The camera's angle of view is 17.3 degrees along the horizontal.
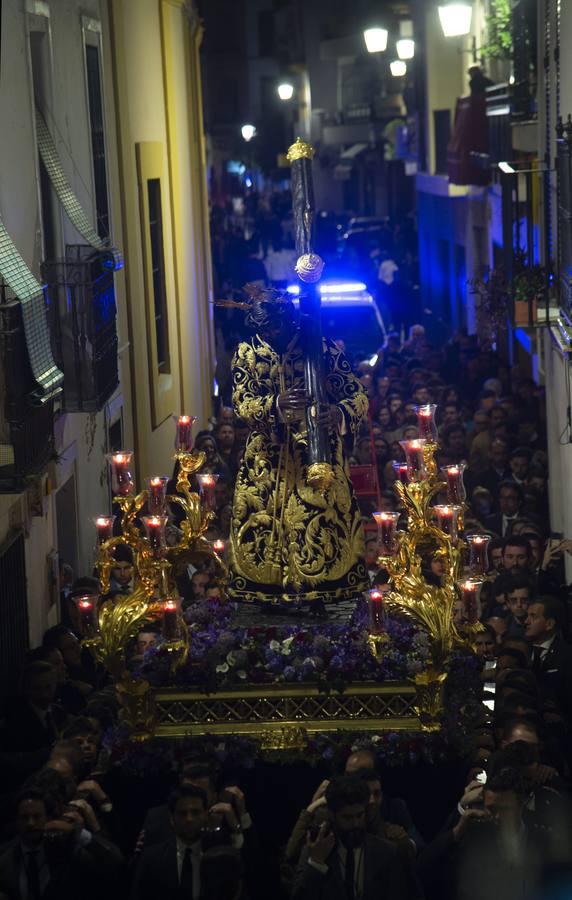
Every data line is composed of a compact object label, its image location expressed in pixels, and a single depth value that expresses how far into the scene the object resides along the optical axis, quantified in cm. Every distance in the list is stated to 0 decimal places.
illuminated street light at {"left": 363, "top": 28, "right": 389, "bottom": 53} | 2733
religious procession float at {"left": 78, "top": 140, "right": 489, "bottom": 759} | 1011
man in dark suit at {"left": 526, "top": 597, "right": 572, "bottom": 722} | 1065
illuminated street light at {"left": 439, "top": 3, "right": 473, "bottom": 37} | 2205
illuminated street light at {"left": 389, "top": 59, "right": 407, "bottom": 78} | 3675
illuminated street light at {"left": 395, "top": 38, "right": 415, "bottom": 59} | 3288
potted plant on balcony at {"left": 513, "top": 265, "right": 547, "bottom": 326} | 1742
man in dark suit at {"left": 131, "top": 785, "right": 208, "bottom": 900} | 833
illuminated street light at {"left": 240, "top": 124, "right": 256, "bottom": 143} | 4706
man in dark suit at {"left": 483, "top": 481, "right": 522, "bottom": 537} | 1467
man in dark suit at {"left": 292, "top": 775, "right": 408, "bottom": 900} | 814
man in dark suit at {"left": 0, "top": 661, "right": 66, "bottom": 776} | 1055
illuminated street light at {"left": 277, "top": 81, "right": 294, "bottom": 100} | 4107
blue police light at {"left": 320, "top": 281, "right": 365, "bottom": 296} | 2692
